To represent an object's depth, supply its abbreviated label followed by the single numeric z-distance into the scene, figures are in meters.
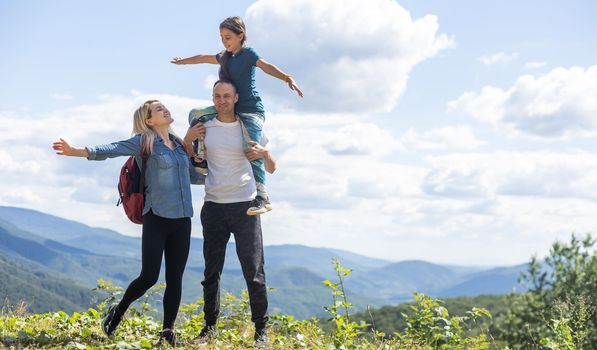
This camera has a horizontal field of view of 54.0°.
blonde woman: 6.29
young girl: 6.52
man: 6.47
